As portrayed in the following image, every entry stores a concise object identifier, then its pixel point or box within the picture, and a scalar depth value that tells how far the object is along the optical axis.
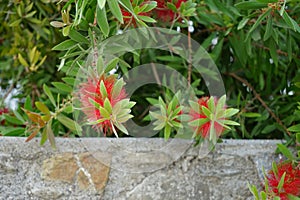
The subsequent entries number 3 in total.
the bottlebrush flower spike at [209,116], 0.78
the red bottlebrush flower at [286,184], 0.79
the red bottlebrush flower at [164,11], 0.84
